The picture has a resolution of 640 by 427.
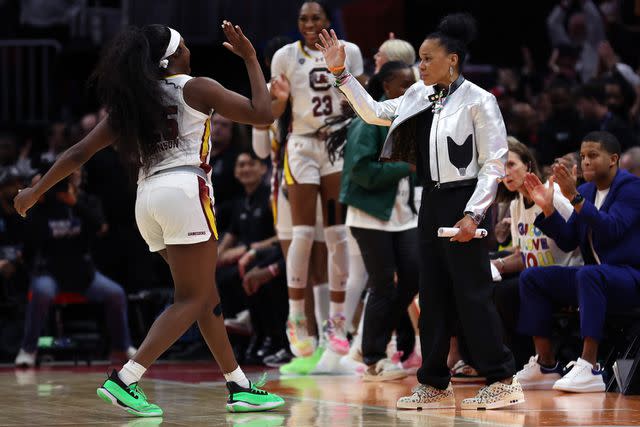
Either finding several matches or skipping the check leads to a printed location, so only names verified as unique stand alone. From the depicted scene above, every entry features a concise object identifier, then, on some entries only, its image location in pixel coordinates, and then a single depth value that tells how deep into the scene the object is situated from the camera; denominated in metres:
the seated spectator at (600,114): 19.72
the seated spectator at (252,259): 19.73
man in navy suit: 13.80
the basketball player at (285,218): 17.48
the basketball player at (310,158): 16.73
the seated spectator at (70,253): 20.34
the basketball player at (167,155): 11.54
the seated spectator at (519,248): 14.87
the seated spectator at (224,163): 22.17
